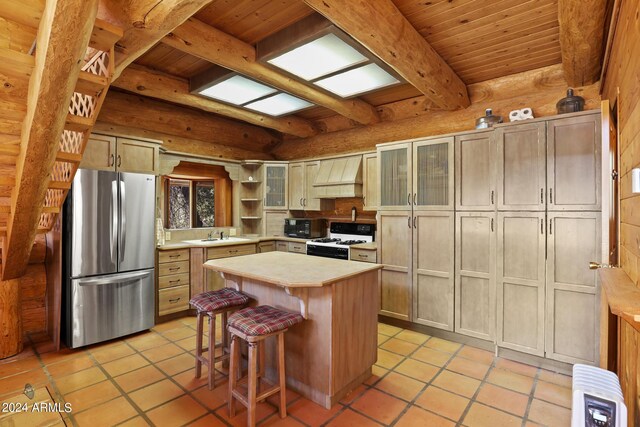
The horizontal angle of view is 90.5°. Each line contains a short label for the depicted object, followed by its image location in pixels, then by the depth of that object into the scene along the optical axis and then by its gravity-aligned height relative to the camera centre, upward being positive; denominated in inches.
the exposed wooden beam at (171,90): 133.6 +55.8
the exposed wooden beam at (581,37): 75.7 +49.4
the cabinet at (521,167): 111.8 +17.4
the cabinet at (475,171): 124.2 +17.6
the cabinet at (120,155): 130.3 +25.8
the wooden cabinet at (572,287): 104.1 -24.5
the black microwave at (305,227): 199.3 -8.4
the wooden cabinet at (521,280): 112.7 -24.1
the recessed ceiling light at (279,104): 153.2 +56.4
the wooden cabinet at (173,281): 153.6 -33.6
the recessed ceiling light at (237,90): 133.8 +56.1
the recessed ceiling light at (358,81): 120.4 +54.7
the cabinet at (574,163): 102.9 +17.2
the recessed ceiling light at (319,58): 100.5 +53.9
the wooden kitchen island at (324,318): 88.1 -30.6
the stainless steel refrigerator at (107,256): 123.0 -17.4
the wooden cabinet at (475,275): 123.7 -24.2
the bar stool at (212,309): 97.2 -29.7
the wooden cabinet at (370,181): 168.7 +17.9
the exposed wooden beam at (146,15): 68.6 +44.7
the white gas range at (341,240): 172.6 -14.9
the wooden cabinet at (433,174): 135.3 +17.8
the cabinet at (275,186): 212.1 +18.9
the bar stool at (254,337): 79.0 -31.5
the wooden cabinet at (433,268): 134.8 -23.6
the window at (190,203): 184.4 +6.5
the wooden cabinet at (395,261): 146.3 -22.2
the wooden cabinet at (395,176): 147.2 +18.5
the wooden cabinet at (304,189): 200.1 +16.4
